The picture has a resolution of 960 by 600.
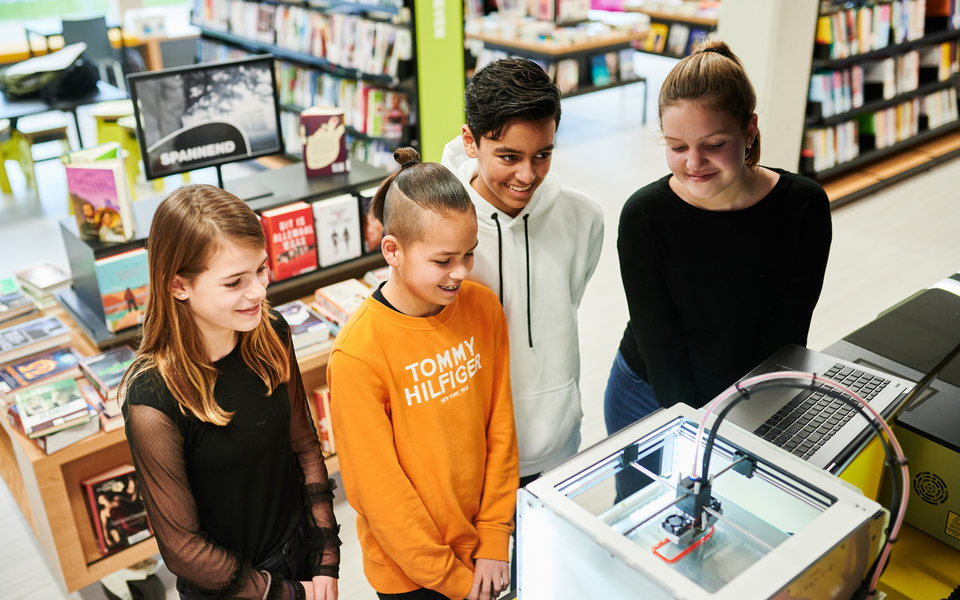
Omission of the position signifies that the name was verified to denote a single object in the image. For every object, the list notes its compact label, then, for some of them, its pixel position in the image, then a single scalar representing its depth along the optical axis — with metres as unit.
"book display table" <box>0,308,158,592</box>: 2.35
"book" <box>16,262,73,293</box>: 2.98
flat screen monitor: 2.64
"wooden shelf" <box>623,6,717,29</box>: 9.27
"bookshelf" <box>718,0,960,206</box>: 4.88
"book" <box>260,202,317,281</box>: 2.84
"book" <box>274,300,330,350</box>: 2.79
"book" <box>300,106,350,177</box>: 2.90
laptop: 1.11
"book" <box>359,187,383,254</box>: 3.05
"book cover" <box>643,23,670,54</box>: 9.80
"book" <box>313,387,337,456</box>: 3.01
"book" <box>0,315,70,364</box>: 2.65
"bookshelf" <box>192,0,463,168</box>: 5.15
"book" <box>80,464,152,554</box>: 2.53
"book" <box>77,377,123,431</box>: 2.44
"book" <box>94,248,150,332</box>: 2.59
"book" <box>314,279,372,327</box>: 2.89
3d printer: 0.82
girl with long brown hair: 1.40
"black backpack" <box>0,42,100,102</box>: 6.19
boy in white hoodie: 1.48
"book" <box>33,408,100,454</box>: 2.32
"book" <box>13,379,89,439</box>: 2.31
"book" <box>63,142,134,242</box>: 2.53
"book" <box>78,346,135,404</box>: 2.45
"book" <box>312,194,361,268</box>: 2.96
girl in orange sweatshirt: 1.43
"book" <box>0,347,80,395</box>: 2.54
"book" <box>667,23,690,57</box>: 9.57
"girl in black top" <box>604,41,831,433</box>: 1.50
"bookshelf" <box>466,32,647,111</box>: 7.16
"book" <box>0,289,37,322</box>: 2.87
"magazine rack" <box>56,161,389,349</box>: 2.68
